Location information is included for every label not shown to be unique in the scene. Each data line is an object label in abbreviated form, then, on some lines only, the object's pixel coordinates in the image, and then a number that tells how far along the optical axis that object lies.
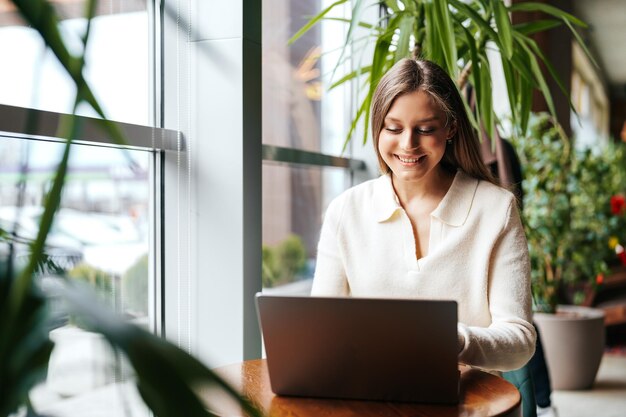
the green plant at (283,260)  2.81
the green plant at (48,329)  0.32
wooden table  1.16
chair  2.09
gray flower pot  4.02
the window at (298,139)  2.83
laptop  1.12
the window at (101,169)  1.52
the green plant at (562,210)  4.14
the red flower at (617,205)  4.39
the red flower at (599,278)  4.46
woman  1.59
